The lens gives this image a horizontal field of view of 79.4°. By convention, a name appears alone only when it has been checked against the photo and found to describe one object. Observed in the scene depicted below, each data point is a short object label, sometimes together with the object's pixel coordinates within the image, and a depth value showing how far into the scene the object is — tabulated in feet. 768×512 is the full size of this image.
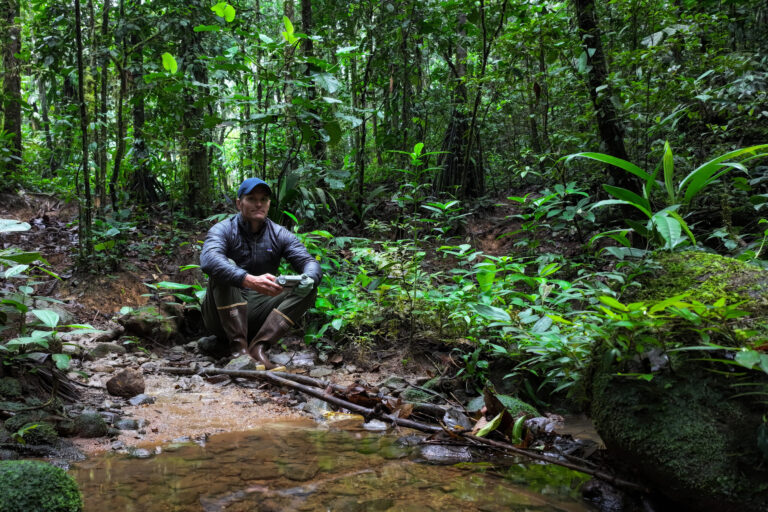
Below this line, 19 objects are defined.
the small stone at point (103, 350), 11.61
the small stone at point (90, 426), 6.79
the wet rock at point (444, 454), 6.36
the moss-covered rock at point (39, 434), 6.00
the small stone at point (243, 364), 11.28
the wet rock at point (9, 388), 6.62
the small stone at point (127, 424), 7.34
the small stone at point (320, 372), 11.55
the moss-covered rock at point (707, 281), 5.33
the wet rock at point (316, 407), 8.63
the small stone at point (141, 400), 8.68
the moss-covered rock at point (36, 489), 4.28
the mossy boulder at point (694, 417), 4.38
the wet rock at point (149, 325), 13.55
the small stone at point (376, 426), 7.68
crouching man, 12.39
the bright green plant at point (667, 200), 6.43
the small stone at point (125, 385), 8.96
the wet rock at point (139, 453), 6.24
